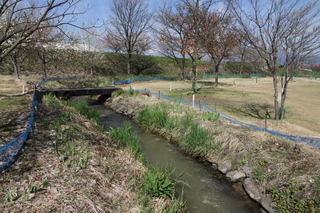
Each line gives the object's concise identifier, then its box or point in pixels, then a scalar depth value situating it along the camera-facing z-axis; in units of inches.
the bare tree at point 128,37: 1389.0
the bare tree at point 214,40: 757.9
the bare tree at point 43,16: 191.5
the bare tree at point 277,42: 355.6
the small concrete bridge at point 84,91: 621.0
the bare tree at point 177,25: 767.4
